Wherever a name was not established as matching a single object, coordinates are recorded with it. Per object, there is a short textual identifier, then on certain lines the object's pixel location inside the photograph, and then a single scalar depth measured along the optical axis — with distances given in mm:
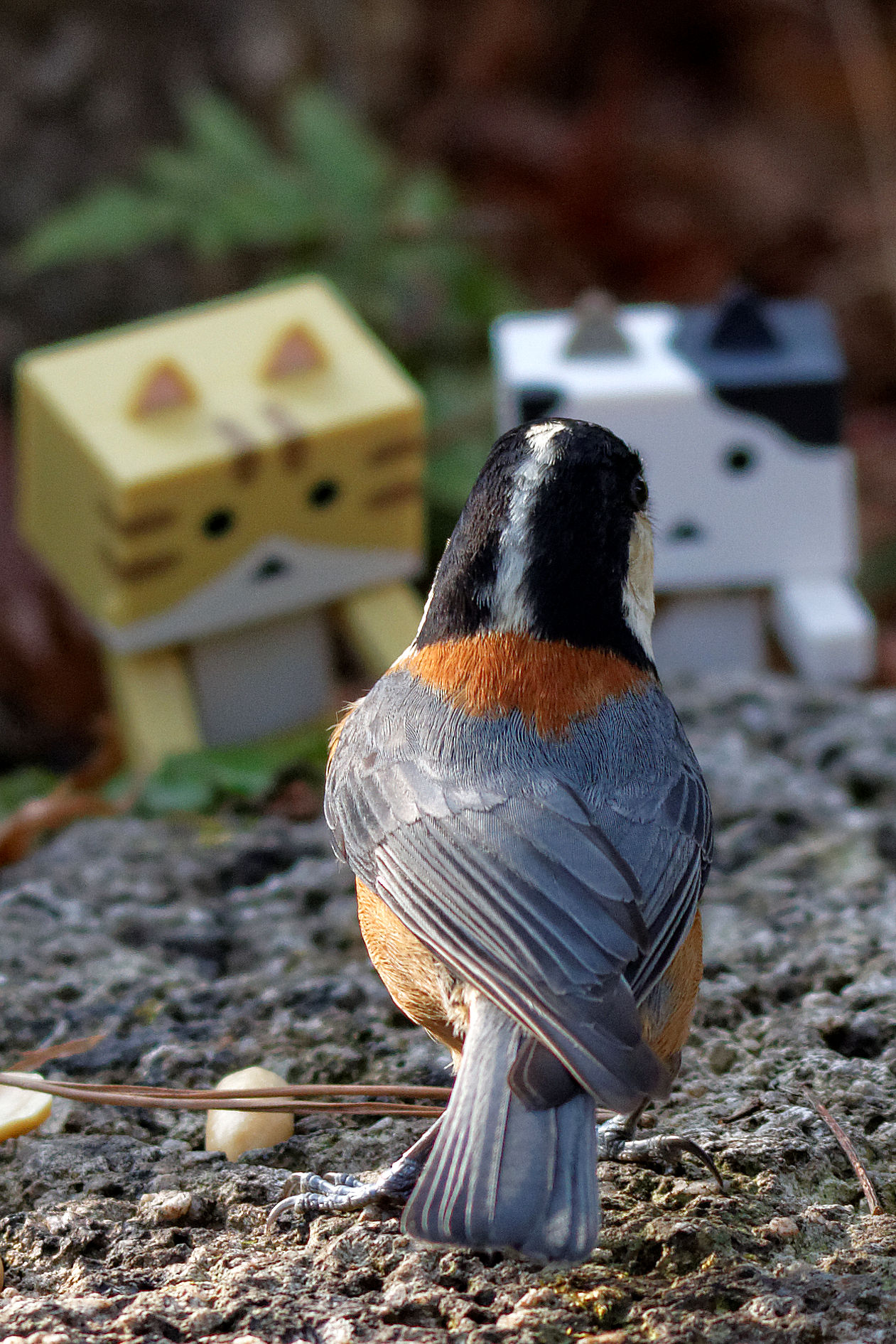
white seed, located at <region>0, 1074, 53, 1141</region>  4980
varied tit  3943
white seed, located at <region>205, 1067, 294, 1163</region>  5023
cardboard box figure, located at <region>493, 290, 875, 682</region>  8258
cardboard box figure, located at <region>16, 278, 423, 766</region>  7773
